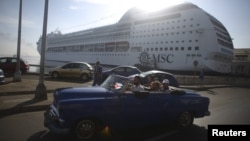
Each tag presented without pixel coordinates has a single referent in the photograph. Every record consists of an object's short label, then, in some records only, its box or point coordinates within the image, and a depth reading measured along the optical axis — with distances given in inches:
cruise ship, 1562.5
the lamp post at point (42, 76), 350.0
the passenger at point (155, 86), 236.5
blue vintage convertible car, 176.6
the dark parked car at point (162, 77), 446.2
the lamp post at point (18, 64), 546.9
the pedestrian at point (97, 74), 522.6
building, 2395.9
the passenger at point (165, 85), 241.0
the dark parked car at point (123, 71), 657.9
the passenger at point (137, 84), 225.3
